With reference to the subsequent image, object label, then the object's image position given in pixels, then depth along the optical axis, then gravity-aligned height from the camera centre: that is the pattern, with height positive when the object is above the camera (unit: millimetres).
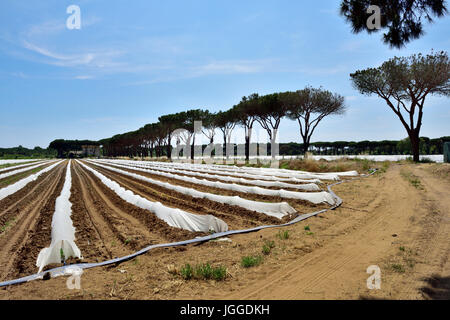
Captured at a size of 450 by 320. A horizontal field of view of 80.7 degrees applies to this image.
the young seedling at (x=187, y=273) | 3356 -1519
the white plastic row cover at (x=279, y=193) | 7805 -1354
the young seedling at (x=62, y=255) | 3970 -1515
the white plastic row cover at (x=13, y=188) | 10759 -1518
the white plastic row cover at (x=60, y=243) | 3881 -1430
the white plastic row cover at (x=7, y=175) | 19039 -1463
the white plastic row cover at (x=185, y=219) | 5426 -1442
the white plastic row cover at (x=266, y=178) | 12064 -1284
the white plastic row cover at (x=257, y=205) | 6648 -1407
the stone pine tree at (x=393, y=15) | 4781 +2586
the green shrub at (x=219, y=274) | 3318 -1522
